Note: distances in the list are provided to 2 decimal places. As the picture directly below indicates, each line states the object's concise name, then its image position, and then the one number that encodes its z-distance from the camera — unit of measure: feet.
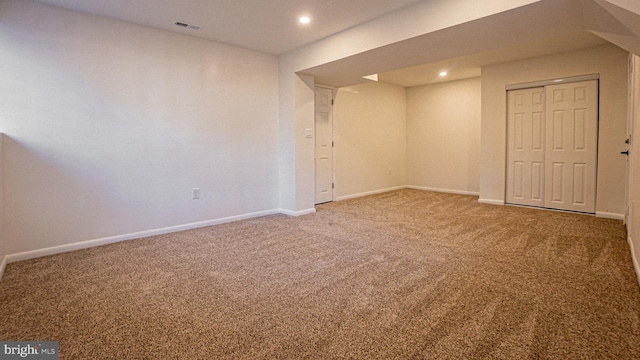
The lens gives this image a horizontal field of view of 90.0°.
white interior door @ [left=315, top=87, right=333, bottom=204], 19.04
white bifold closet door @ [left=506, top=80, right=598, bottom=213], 15.66
